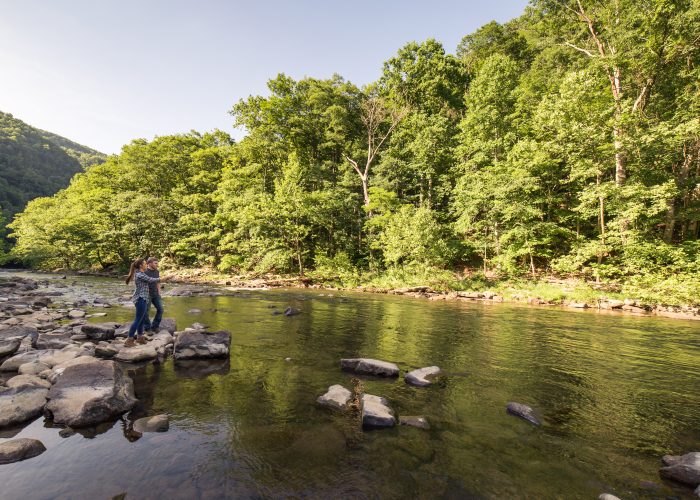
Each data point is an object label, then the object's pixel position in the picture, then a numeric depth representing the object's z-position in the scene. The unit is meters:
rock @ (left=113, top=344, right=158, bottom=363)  7.52
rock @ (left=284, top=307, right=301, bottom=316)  14.38
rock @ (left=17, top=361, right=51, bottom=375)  6.14
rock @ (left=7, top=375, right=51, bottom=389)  5.38
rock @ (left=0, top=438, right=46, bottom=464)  3.78
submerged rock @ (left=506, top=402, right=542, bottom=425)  5.03
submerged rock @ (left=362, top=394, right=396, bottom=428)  4.75
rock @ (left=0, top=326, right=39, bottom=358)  7.53
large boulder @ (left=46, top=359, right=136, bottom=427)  4.77
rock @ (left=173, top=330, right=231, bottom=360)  7.86
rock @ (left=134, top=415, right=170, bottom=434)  4.60
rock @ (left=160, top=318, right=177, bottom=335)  10.17
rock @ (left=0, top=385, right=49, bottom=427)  4.58
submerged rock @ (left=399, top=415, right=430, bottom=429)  4.78
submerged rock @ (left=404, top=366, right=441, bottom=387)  6.45
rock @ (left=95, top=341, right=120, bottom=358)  7.75
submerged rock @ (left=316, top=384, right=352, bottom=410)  5.36
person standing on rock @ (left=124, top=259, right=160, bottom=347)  8.45
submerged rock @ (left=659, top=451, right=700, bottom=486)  3.52
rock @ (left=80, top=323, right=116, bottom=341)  9.36
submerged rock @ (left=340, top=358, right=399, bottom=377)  6.92
